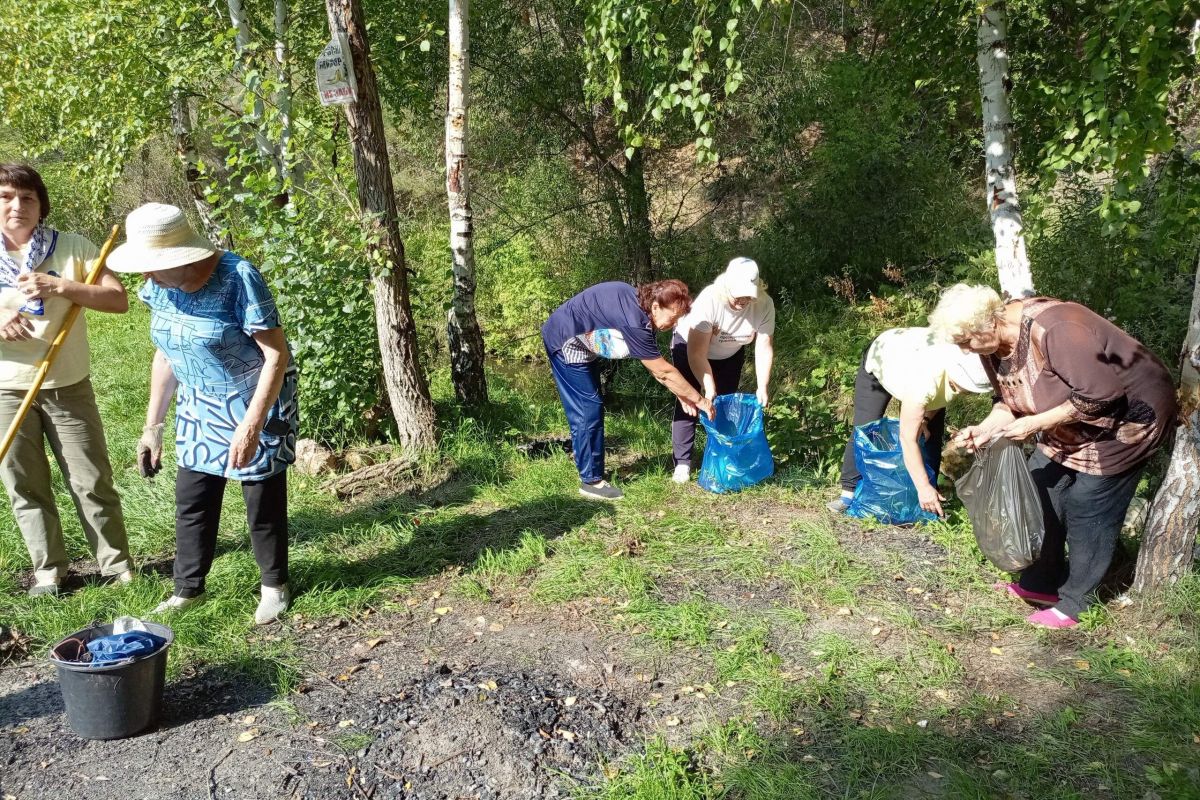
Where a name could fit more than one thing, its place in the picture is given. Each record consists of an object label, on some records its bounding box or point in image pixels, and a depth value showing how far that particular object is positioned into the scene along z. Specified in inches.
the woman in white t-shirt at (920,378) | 149.2
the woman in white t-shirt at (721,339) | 182.1
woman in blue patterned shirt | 124.1
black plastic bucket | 111.7
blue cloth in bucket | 114.0
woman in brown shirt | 120.4
